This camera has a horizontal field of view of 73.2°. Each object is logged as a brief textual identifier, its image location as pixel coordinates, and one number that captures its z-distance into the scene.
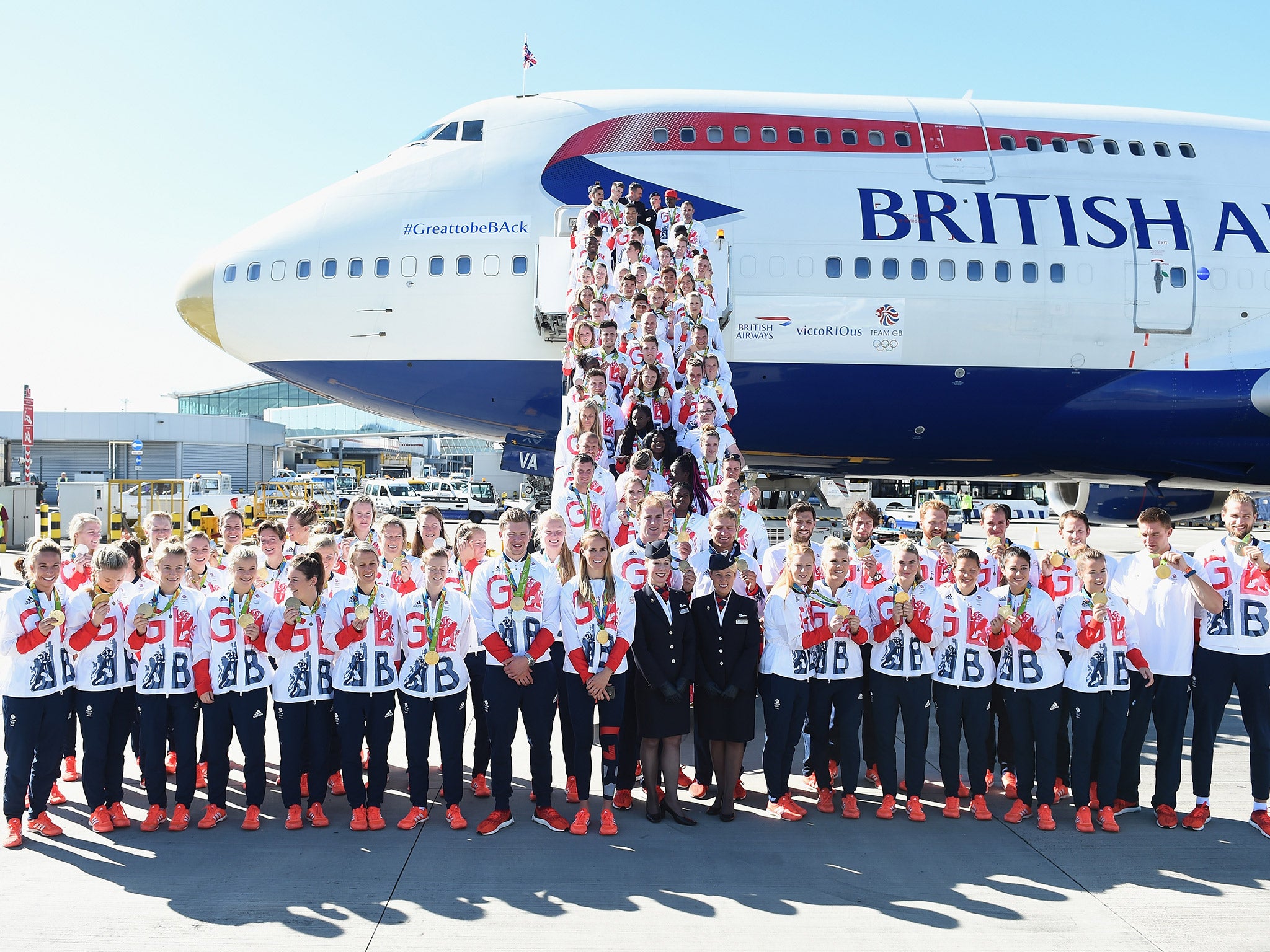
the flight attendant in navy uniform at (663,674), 5.32
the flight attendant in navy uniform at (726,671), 5.32
